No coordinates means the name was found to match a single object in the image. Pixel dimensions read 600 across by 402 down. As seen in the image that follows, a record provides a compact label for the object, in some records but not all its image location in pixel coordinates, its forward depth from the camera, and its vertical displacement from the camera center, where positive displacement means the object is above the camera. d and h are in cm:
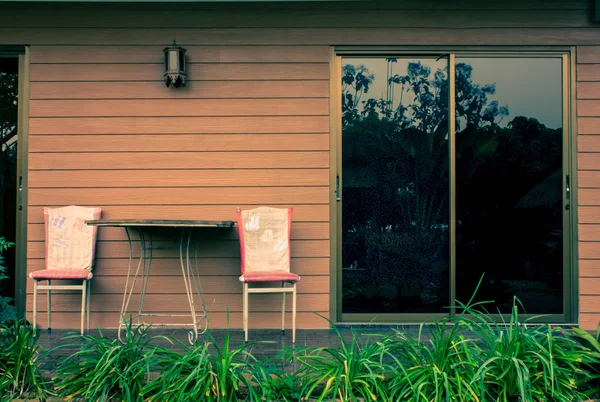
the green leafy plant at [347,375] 243 -78
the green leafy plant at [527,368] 238 -73
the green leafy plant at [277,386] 248 -84
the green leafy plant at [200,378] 240 -79
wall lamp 397 +105
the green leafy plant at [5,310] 303 -62
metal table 384 -49
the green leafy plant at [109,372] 246 -79
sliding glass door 413 +19
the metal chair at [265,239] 385 -24
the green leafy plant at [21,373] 255 -81
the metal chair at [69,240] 388 -26
